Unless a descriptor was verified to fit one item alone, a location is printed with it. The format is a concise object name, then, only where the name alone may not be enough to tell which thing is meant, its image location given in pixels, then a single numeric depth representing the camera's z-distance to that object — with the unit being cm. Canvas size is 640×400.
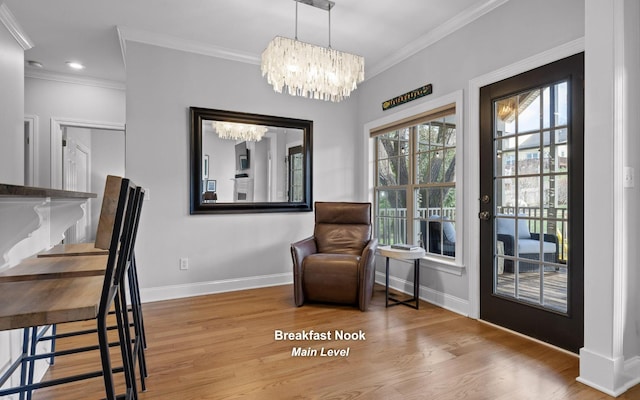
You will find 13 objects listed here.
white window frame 303
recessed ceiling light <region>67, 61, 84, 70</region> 387
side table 312
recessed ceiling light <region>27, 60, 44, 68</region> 383
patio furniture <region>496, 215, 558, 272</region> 239
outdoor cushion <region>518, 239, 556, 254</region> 238
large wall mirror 362
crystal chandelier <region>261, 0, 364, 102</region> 253
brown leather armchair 308
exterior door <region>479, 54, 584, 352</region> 222
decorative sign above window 338
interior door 452
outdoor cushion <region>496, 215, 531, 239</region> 254
